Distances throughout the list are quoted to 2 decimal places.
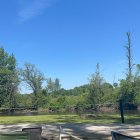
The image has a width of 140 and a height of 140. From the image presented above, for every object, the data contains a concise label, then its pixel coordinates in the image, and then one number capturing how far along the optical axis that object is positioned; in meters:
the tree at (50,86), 27.59
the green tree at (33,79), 27.16
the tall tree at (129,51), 22.17
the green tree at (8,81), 27.79
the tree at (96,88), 22.53
